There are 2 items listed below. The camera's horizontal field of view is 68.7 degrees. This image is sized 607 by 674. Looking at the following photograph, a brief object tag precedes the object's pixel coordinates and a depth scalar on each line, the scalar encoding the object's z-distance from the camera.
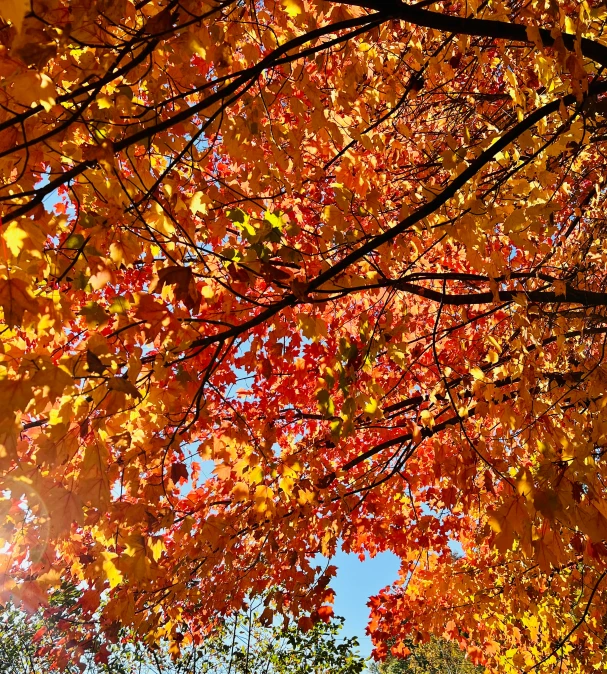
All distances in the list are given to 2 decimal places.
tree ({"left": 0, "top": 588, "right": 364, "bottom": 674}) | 7.84
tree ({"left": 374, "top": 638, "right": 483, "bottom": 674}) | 14.16
